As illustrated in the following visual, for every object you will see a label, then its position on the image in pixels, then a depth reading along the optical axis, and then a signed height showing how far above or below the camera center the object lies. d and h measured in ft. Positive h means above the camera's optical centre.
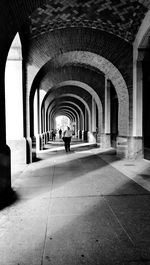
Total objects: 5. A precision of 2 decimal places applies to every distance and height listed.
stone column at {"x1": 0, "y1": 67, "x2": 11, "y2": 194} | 14.51 -2.04
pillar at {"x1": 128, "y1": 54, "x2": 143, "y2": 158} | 29.48 +2.12
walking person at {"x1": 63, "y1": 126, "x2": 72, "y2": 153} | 42.87 -1.79
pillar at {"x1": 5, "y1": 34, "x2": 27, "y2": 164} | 27.78 +2.91
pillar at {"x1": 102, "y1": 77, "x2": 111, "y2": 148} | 47.19 +1.97
